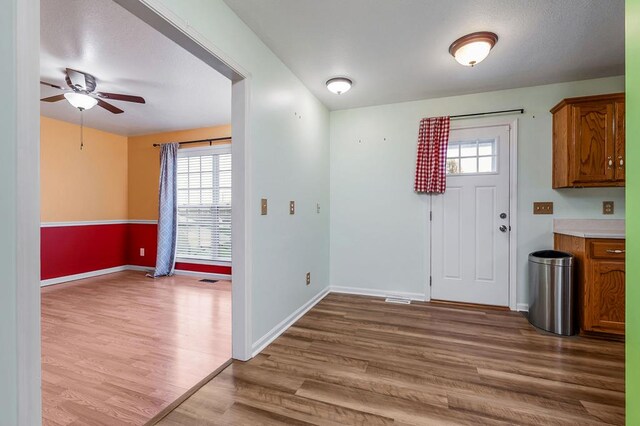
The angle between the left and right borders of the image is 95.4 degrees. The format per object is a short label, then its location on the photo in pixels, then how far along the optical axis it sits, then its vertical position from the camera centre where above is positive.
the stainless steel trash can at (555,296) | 2.63 -0.78
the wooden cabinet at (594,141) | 2.69 +0.67
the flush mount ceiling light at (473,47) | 2.24 +1.31
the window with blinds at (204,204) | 4.78 +0.15
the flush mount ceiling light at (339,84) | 2.99 +1.33
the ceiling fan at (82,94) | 2.93 +1.24
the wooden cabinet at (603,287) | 2.48 -0.65
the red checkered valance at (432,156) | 3.46 +0.68
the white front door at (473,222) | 3.31 -0.12
